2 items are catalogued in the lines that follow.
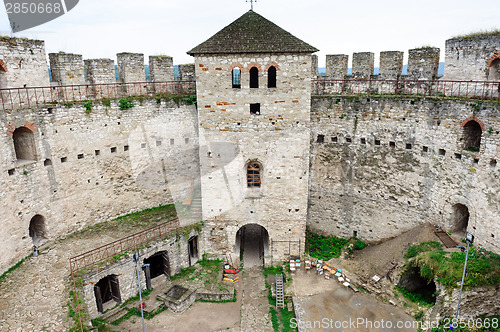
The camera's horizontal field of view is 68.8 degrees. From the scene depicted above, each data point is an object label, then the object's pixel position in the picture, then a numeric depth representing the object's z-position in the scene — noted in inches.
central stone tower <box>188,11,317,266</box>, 592.1
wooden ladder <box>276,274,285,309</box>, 591.2
